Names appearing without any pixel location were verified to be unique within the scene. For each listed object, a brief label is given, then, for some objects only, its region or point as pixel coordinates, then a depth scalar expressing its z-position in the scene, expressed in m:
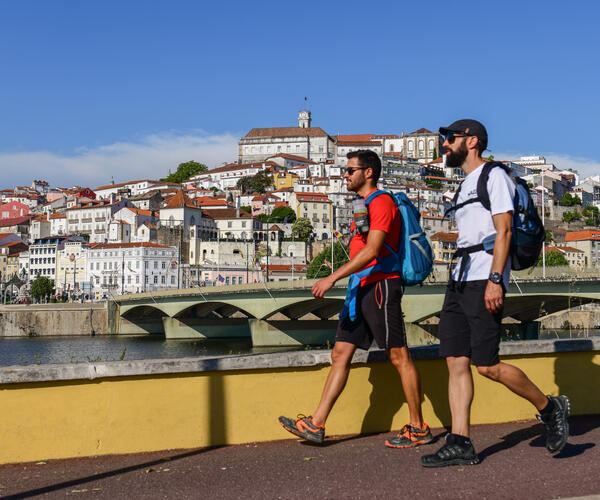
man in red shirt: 3.94
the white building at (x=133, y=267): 77.62
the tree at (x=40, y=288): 76.69
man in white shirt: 3.54
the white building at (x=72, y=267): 82.38
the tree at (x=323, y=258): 66.29
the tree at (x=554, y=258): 68.19
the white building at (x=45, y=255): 86.81
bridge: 28.61
